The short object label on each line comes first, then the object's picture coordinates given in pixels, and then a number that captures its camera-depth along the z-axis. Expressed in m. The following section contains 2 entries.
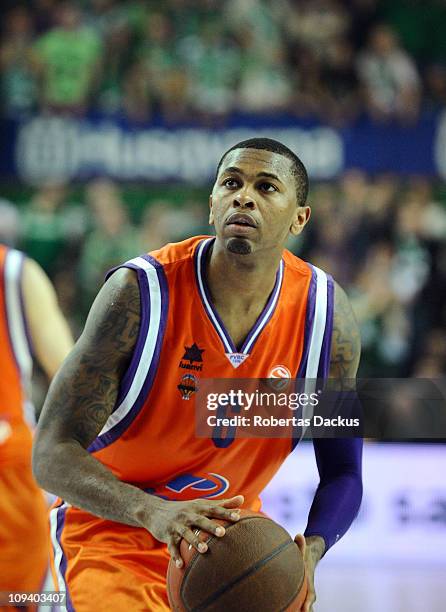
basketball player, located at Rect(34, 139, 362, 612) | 5.19
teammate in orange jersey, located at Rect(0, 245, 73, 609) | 7.18
